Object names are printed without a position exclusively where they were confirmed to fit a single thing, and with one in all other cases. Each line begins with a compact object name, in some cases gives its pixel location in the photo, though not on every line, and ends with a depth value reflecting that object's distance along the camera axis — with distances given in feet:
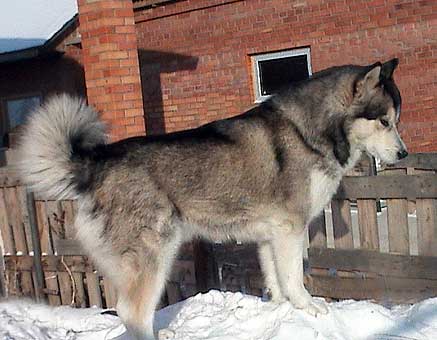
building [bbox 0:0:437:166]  23.52
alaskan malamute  14.30
